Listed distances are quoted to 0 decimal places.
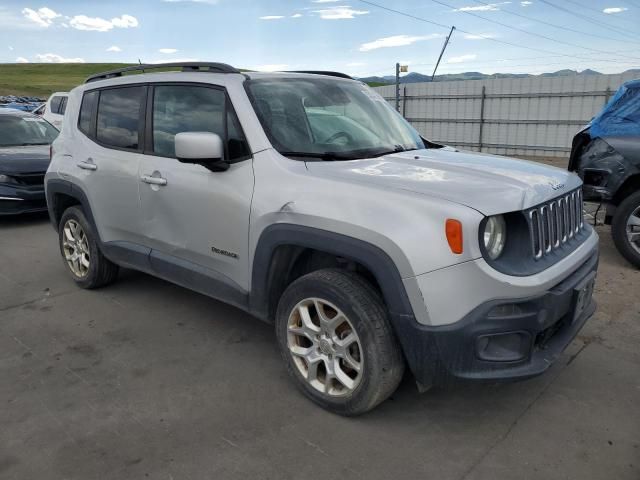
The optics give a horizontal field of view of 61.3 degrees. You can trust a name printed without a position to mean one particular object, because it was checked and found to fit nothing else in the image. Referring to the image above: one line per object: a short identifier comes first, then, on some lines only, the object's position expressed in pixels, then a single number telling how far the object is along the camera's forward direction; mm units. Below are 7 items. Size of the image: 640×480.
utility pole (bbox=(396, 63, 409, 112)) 16078
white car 13516
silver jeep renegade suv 2492
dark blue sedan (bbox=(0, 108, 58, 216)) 7758
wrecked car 5441
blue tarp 5750
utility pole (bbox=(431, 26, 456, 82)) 28992
